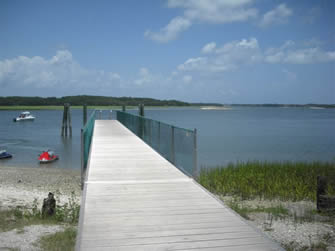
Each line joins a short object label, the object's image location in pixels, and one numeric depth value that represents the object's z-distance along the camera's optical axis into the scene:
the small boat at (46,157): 20.80
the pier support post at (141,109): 24.92
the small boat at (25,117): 75.19
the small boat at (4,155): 22.32
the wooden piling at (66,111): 36.47
